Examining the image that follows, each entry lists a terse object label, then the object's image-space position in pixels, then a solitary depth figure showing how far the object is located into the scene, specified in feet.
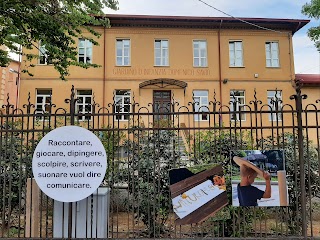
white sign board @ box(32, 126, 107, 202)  11.22
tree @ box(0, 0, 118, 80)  18.67
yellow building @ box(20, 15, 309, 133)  52.28
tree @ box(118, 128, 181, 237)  14.09
